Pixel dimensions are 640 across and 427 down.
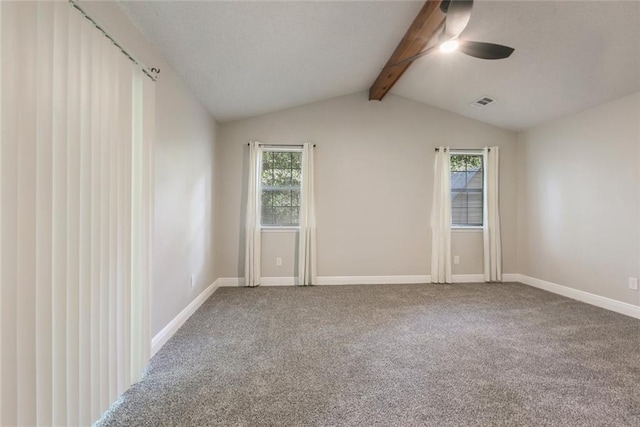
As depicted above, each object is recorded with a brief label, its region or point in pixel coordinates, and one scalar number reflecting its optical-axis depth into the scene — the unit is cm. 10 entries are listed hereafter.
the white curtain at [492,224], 409
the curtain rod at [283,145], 395
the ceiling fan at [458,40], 160
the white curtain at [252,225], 381
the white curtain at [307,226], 387
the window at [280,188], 404
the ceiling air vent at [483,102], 354
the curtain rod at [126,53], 122
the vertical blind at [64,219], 95
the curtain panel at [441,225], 402
